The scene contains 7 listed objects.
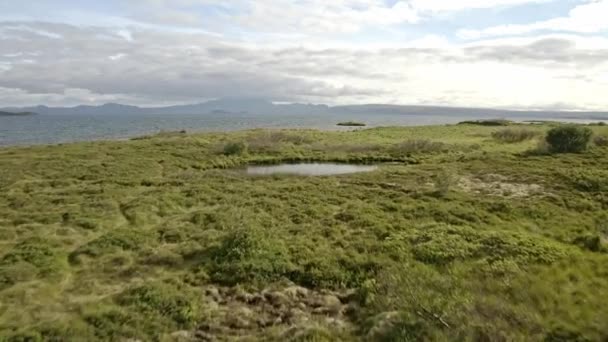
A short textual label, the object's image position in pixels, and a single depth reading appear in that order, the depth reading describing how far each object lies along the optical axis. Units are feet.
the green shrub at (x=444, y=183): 83.61
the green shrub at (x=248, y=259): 45.24
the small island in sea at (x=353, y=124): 421.14
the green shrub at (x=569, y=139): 129.59
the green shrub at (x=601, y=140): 139.64
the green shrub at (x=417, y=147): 155.02
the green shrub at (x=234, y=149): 148.73
